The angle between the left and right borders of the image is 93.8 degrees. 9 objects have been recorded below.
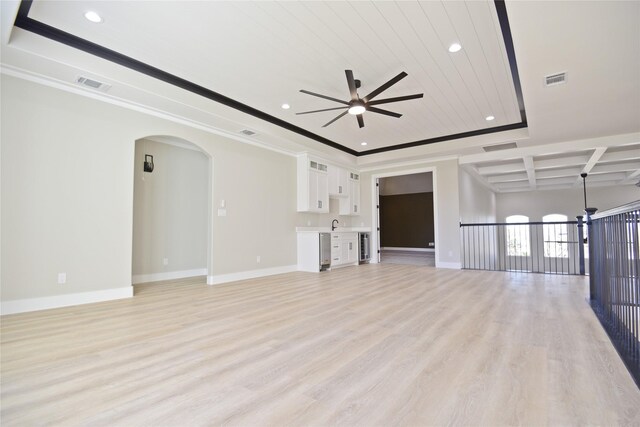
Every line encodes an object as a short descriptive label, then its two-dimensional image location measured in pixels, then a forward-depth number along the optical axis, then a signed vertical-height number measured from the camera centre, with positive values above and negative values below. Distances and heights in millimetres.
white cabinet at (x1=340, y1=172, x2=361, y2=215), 8375 +742
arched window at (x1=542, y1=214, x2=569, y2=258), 11413 -215
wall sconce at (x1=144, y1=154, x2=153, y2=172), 5484 +1184
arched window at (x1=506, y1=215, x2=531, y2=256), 12384 -417
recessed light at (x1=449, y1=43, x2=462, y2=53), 3335 +2005
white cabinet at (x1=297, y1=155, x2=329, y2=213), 6965 +963
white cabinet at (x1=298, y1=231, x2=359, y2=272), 6664 -562
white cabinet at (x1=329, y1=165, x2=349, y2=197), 7676 +1171
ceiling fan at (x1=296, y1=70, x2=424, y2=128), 3479 +1654
